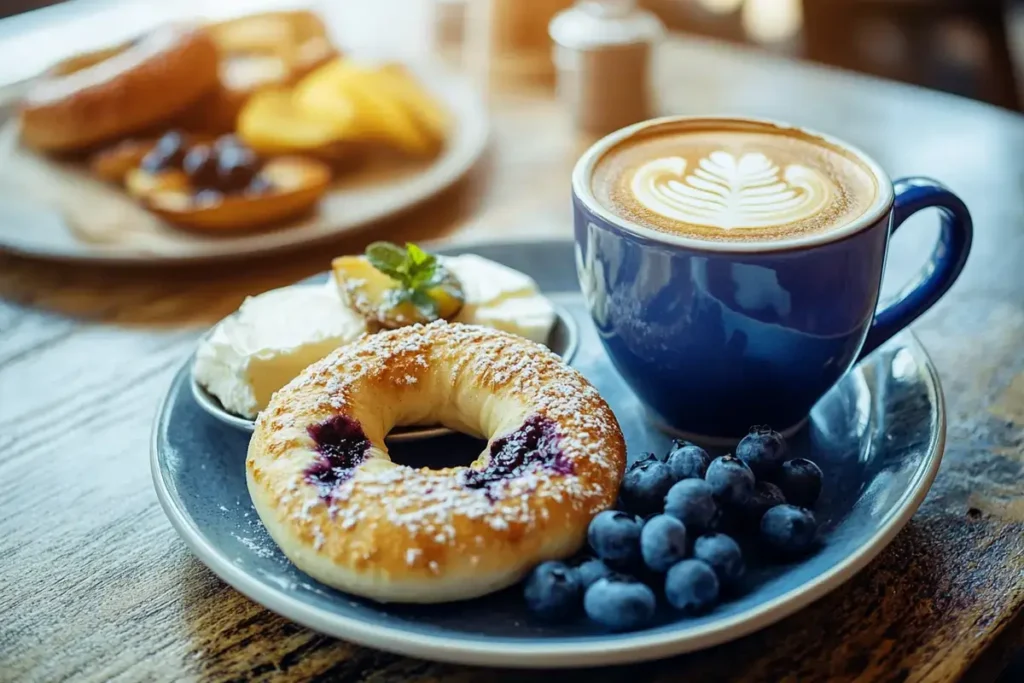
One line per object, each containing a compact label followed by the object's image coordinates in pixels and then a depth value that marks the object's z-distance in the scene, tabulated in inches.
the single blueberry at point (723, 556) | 18.5
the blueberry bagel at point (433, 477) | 18.6
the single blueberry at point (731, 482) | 19.3
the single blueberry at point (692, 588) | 18.3
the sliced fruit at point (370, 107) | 31.9
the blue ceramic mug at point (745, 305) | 20.4
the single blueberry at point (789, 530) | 19.1
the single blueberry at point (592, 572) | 18.6
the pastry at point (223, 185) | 27.9
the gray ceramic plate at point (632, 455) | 17.9
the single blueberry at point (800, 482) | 20.0
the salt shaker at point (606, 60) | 33.7
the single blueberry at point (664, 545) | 18.6
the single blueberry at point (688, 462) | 19.7
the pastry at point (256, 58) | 34.2
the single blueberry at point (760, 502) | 19.5
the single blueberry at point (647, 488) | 19.5
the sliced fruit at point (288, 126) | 30.7
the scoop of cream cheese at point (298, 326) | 22.1
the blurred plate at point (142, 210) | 27.0
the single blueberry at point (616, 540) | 18.7
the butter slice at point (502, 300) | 23.2
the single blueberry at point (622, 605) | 18.2
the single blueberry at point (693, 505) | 18.9
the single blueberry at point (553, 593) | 18.4
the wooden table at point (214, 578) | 18.9
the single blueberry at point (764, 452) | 20.0
